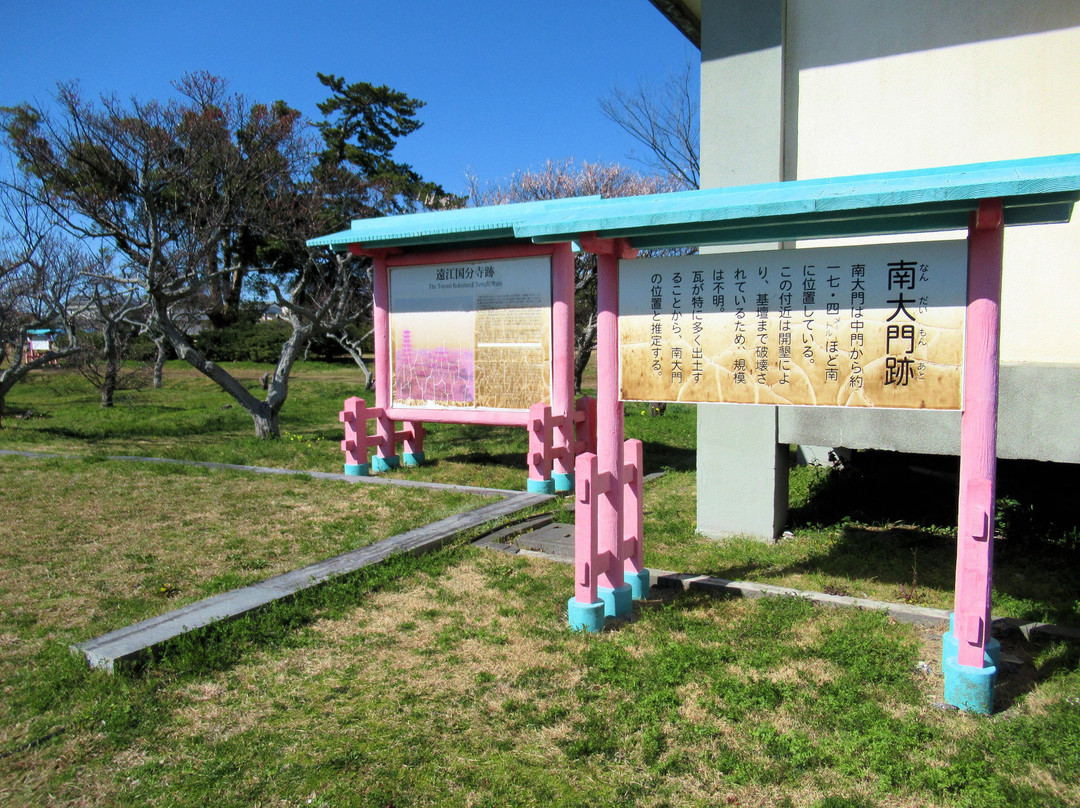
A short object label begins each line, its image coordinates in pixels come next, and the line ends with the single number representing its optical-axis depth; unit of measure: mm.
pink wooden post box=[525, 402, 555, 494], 8148
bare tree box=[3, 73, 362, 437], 10805
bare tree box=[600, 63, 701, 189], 17406
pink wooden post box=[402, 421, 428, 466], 9867
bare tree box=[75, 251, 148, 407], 14648
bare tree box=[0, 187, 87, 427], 13234
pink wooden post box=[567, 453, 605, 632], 4176
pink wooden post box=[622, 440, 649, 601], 4641
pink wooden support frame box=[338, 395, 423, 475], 8984
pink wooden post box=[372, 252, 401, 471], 9406
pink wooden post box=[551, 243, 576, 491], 8289
